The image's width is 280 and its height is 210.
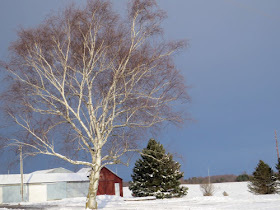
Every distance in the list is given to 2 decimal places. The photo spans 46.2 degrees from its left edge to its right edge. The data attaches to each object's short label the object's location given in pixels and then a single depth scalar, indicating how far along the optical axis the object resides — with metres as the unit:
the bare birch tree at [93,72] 15.43
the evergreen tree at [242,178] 66.50
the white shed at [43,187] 38.75
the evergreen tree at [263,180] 30.20
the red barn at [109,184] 40.09
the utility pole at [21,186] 37.50
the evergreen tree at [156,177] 29.69
